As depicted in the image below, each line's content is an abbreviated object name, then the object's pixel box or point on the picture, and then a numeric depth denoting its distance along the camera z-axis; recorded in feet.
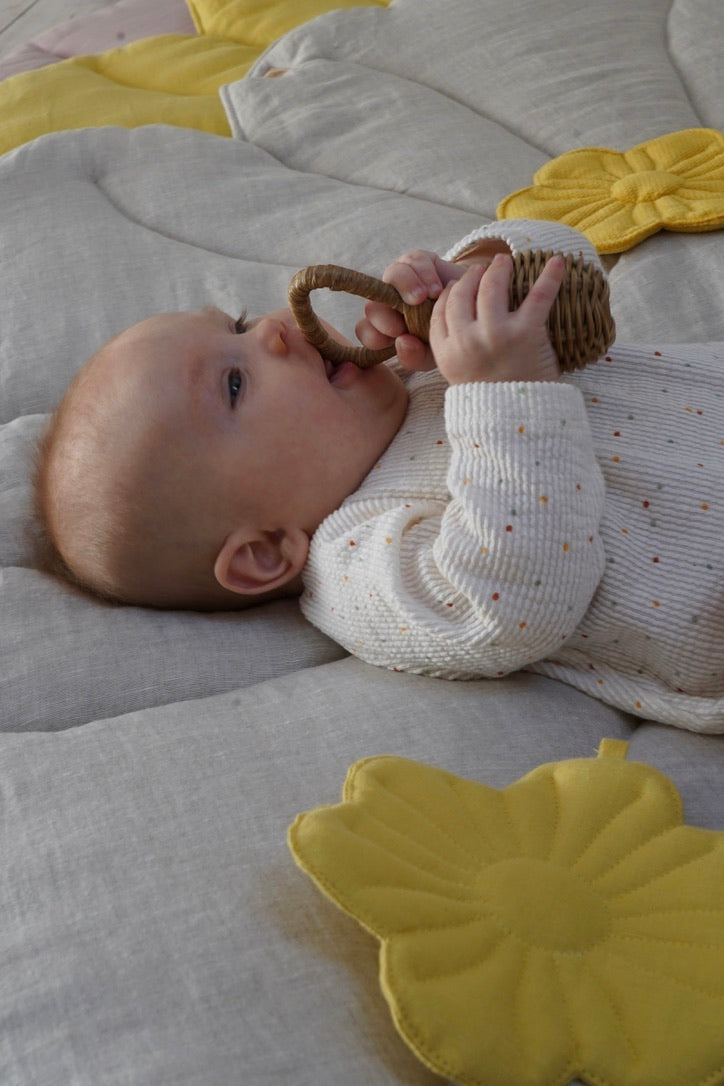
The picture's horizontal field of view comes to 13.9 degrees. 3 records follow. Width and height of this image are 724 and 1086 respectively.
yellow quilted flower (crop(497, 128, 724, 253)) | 4.66
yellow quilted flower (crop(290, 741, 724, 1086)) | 3.46
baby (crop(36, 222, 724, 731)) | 3.92
